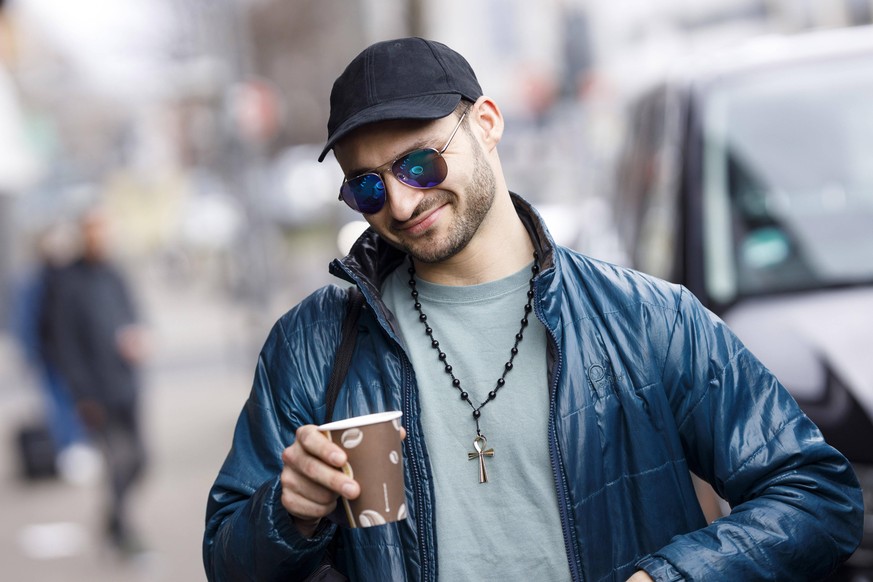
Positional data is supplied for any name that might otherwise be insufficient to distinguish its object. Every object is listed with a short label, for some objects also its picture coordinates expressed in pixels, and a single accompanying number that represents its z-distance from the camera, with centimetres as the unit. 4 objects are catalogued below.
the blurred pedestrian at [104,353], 750
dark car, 422
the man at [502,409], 217
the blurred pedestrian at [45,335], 859
